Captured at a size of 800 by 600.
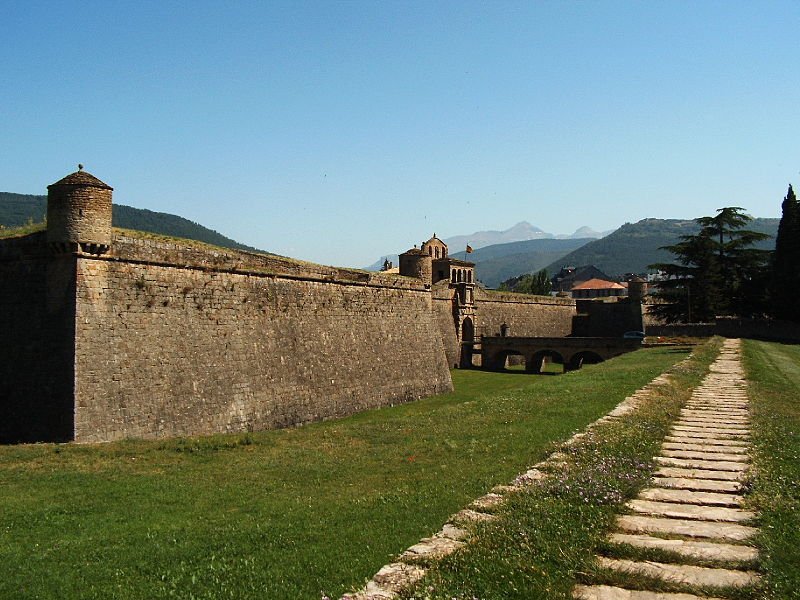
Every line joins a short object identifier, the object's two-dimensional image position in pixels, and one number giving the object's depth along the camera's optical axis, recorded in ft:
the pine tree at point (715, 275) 176.76
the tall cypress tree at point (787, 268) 159.74
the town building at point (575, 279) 601.62
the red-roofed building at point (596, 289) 428.97
